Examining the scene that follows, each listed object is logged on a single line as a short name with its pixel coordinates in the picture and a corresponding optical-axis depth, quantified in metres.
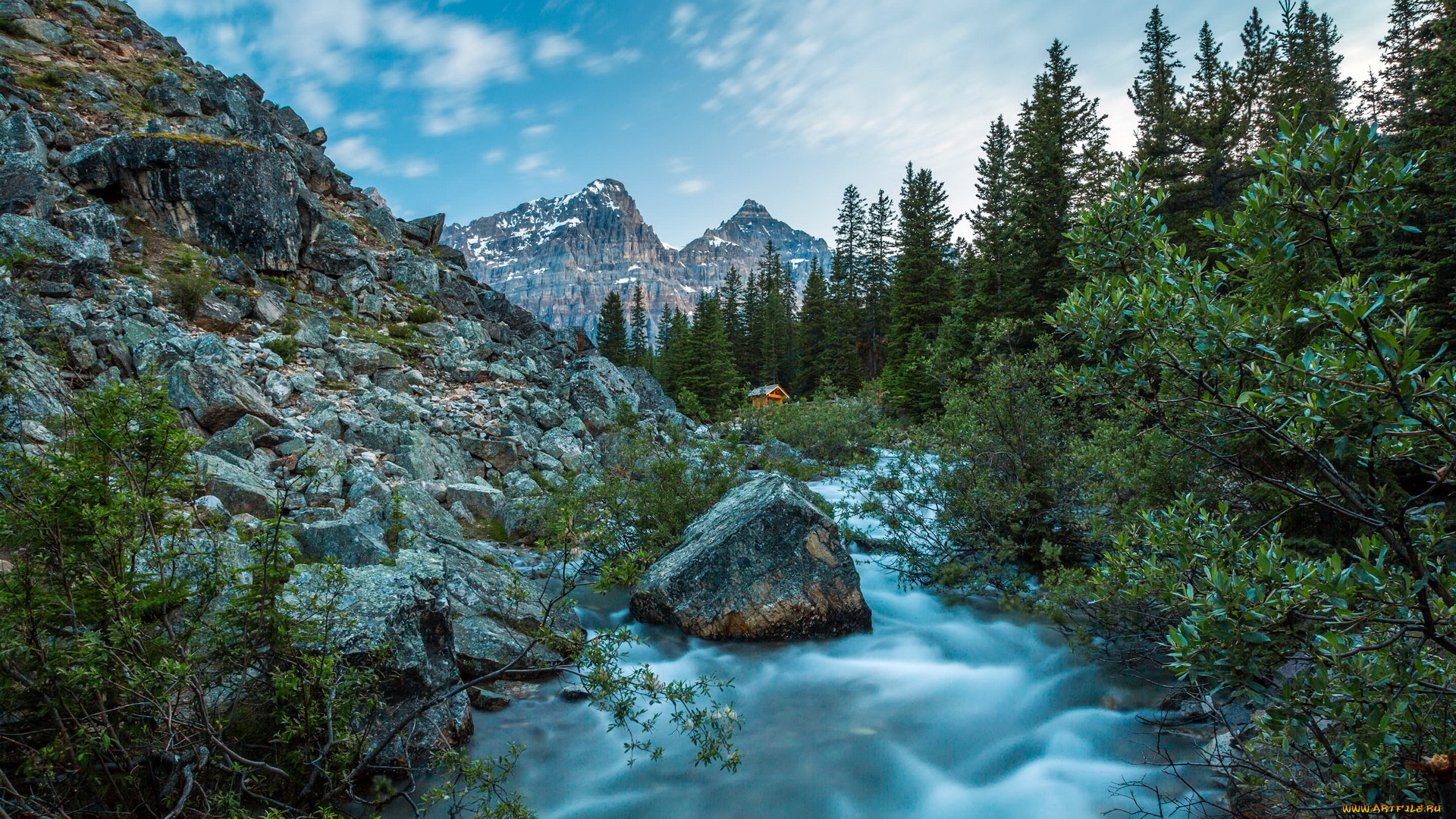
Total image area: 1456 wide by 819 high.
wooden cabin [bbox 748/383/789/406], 42.19
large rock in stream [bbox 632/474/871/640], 6.75
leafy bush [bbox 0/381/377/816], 2.57
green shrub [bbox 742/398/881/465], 16.33
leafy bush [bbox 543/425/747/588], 8.33
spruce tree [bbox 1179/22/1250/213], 20.92
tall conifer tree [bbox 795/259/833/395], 48.09
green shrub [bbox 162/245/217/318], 11.88
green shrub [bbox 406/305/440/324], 18.31
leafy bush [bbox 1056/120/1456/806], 1.77
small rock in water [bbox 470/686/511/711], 5.20
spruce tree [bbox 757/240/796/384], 53.66
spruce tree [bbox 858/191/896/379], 45.84
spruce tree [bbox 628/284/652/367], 54.41
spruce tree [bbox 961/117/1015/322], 22.41
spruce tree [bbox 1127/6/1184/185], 22.31
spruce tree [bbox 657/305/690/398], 46.55
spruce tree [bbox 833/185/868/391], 43.81
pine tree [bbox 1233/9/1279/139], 25.86
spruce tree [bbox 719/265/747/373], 56.66
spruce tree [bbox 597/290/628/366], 52.03
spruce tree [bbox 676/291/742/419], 41.50
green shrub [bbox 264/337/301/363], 12.34
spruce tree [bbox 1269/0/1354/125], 24.89
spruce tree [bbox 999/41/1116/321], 20.38
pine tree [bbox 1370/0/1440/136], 20.44
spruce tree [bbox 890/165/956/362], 32.25
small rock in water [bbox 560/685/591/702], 5.57
